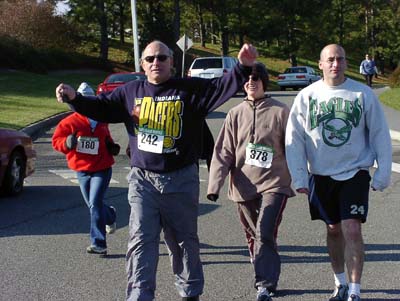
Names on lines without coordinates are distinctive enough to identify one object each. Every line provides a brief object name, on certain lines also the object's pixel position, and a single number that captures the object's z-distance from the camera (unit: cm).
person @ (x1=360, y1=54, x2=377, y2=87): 3447
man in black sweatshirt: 506
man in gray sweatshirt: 523
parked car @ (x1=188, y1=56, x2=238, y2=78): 3362
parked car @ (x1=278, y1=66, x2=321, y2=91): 4316
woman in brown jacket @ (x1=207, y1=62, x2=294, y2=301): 568
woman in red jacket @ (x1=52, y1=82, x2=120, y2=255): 707
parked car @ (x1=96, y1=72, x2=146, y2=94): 2353
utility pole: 3505
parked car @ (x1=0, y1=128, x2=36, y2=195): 1038
